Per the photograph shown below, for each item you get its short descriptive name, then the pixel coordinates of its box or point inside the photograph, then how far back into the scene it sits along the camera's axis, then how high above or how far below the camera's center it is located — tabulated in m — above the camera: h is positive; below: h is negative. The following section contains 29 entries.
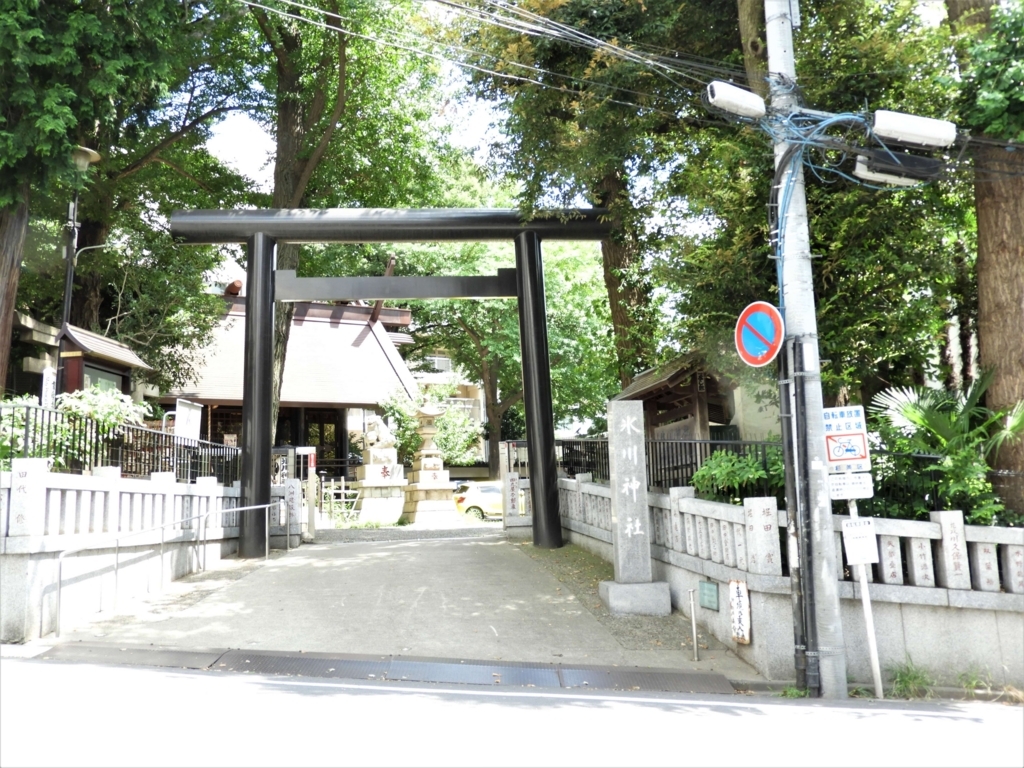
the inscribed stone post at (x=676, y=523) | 10.50 -0.66
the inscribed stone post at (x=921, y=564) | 8.27 -0.98
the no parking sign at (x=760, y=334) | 8.04 +1.27
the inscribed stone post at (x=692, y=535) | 10.09 -0.78
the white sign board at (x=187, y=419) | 13.80 +1.02
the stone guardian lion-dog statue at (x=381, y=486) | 25.42 -0.29
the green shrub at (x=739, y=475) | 9.45 -0.08
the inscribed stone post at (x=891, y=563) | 8.34 -0.96
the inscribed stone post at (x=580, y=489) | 15.01 -0.31
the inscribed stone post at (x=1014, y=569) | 8.05 -1.02
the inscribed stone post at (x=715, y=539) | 9.44 -0.79
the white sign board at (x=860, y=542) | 7.97 -0.72
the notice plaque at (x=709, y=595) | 9.54 -1.42
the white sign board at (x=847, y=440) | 8.06 +0.24
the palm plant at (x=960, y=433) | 8.48 +0.30
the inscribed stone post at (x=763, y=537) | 8.49 -0.70
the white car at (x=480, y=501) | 26.73 -0.85
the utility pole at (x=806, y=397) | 7.83 +0.65
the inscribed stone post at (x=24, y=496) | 8.51 -0.10
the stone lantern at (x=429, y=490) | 24.69 -0.42
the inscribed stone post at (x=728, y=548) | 9.08 -0.85
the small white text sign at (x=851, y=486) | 7.98 -0.20
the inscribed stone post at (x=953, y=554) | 8.18 -0.88
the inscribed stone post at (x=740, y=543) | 8.84 -0.78
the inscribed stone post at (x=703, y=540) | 9.75 -0.82
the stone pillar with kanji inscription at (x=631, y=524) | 10.50 -0.67
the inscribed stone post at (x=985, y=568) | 8.15 -1.02
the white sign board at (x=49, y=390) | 11.99 +1.34
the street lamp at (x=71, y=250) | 14.81 +4.20
